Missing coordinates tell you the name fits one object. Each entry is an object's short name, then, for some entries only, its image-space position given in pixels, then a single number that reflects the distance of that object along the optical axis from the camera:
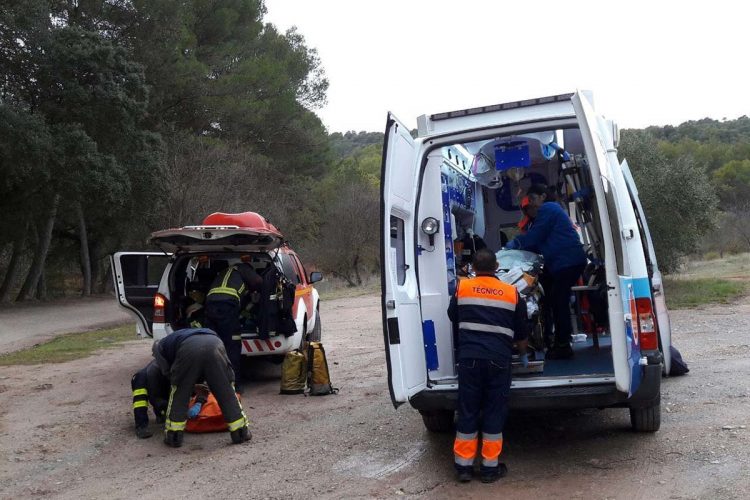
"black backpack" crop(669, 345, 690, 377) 8.52
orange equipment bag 7.19
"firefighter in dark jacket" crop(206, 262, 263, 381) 8.42
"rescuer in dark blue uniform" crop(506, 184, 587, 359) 6.72
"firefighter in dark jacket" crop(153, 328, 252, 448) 6.66
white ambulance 5.23
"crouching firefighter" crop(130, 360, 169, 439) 7.16
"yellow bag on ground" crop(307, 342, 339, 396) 8.78
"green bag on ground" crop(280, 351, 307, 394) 8.92
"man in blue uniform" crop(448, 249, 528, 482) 5.30
